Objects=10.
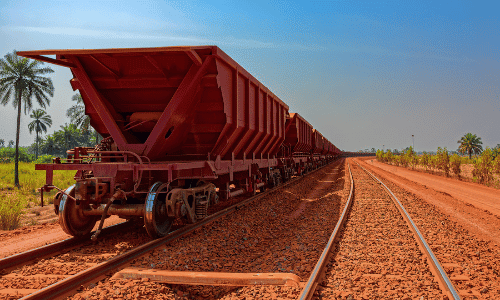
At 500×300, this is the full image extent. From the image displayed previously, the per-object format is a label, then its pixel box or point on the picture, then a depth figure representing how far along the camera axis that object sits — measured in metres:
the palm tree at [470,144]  76.80
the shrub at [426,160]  33.16
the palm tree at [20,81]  24.52
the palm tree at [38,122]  69.25
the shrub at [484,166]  20.00
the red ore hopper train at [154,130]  5.92
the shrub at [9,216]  8.47
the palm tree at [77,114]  33.25
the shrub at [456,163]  25.42
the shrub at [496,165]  19.11
